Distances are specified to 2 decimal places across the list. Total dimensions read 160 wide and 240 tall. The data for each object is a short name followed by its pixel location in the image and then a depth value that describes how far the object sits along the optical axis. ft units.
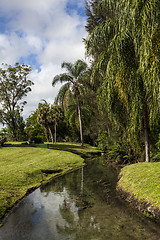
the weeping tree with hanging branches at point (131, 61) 20.79
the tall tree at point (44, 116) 133.21
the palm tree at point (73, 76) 104.75
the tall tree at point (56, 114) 133.28
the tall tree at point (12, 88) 138.92
